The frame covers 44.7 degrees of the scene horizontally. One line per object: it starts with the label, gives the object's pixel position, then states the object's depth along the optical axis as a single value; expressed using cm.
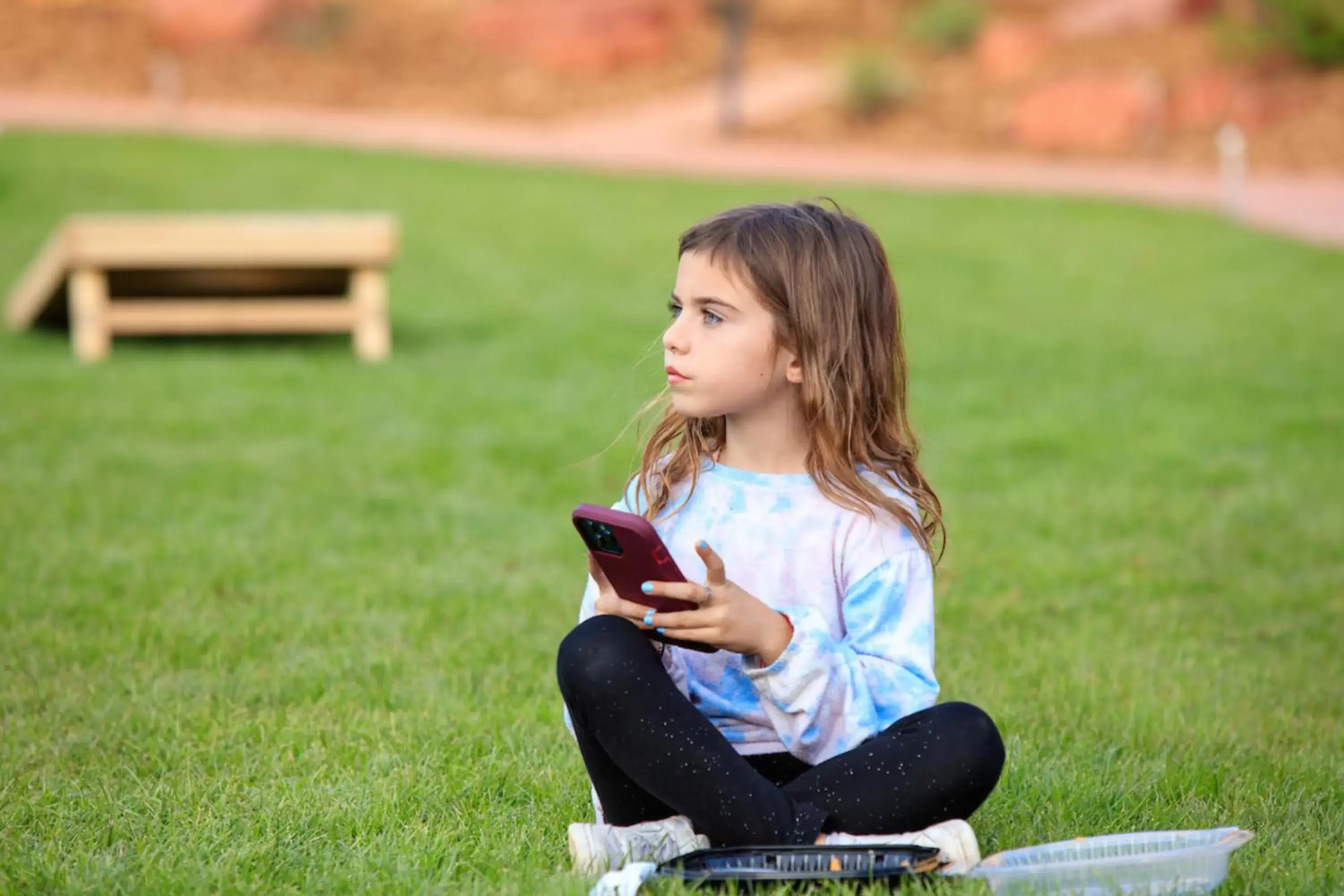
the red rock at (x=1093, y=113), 1941
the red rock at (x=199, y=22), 2402
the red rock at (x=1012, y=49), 2258
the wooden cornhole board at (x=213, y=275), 852
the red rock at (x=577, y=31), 2450
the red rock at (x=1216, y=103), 1955
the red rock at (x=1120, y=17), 2327
